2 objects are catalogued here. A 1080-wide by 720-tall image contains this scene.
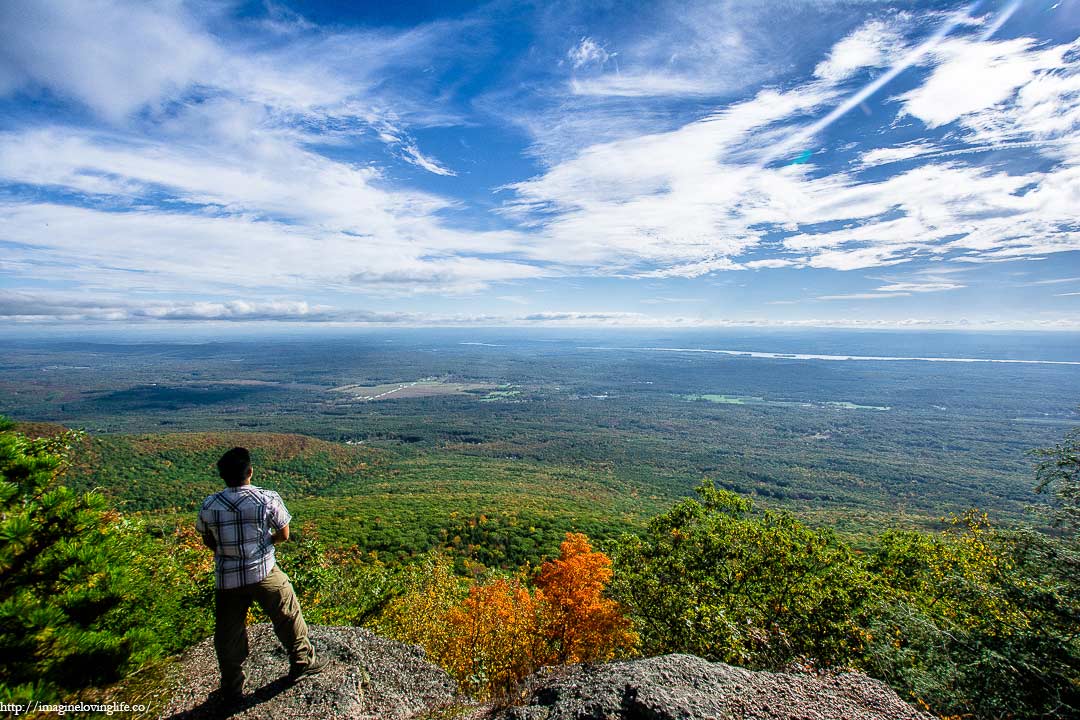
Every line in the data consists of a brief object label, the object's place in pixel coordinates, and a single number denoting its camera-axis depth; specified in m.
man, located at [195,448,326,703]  4.41
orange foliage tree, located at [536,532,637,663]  11.78
